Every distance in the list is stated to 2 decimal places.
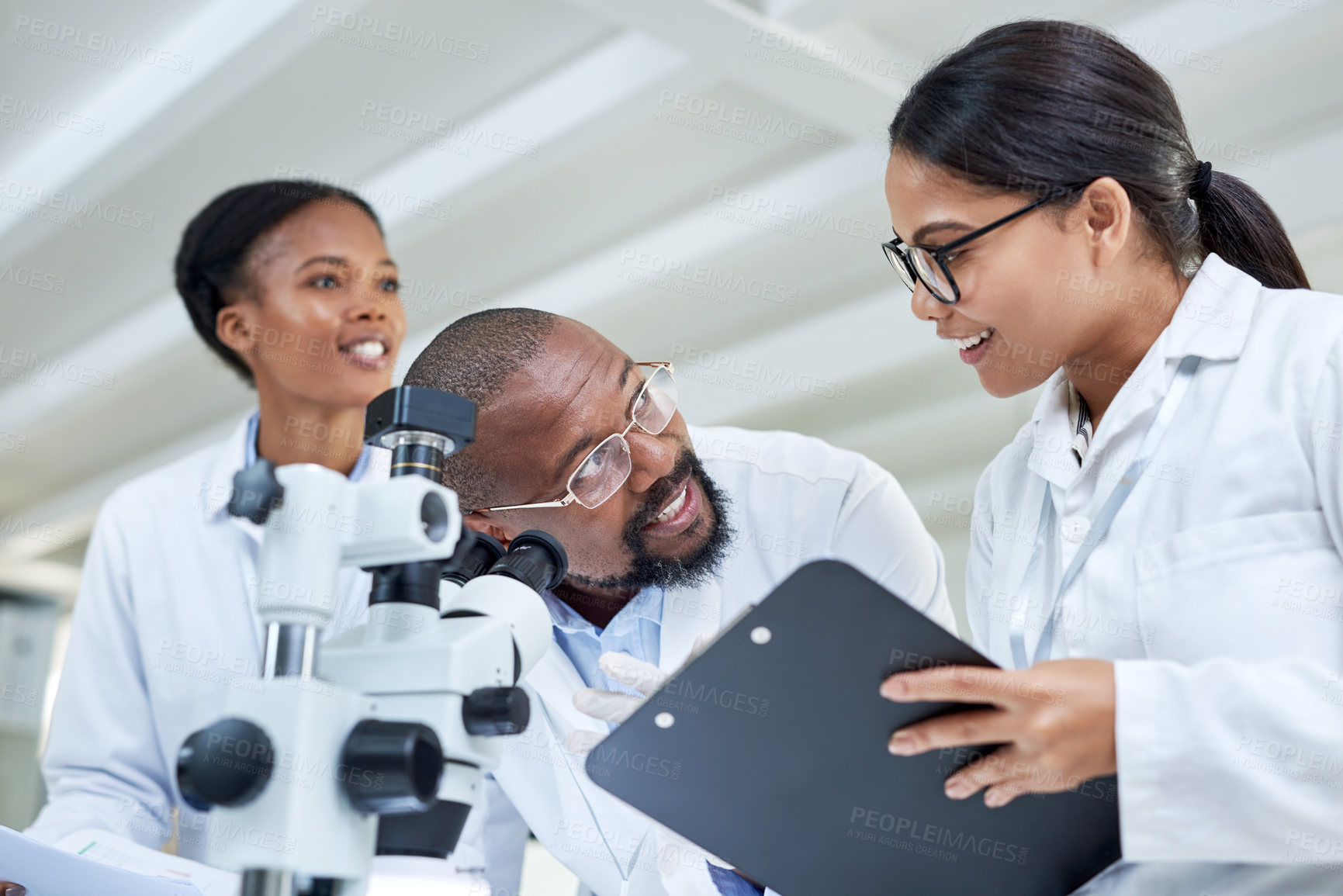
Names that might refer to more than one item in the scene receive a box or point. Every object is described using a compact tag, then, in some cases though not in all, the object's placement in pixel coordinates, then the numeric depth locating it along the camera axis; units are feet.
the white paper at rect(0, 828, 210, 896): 3.75
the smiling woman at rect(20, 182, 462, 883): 6.71
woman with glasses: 3.36
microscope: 2.60
